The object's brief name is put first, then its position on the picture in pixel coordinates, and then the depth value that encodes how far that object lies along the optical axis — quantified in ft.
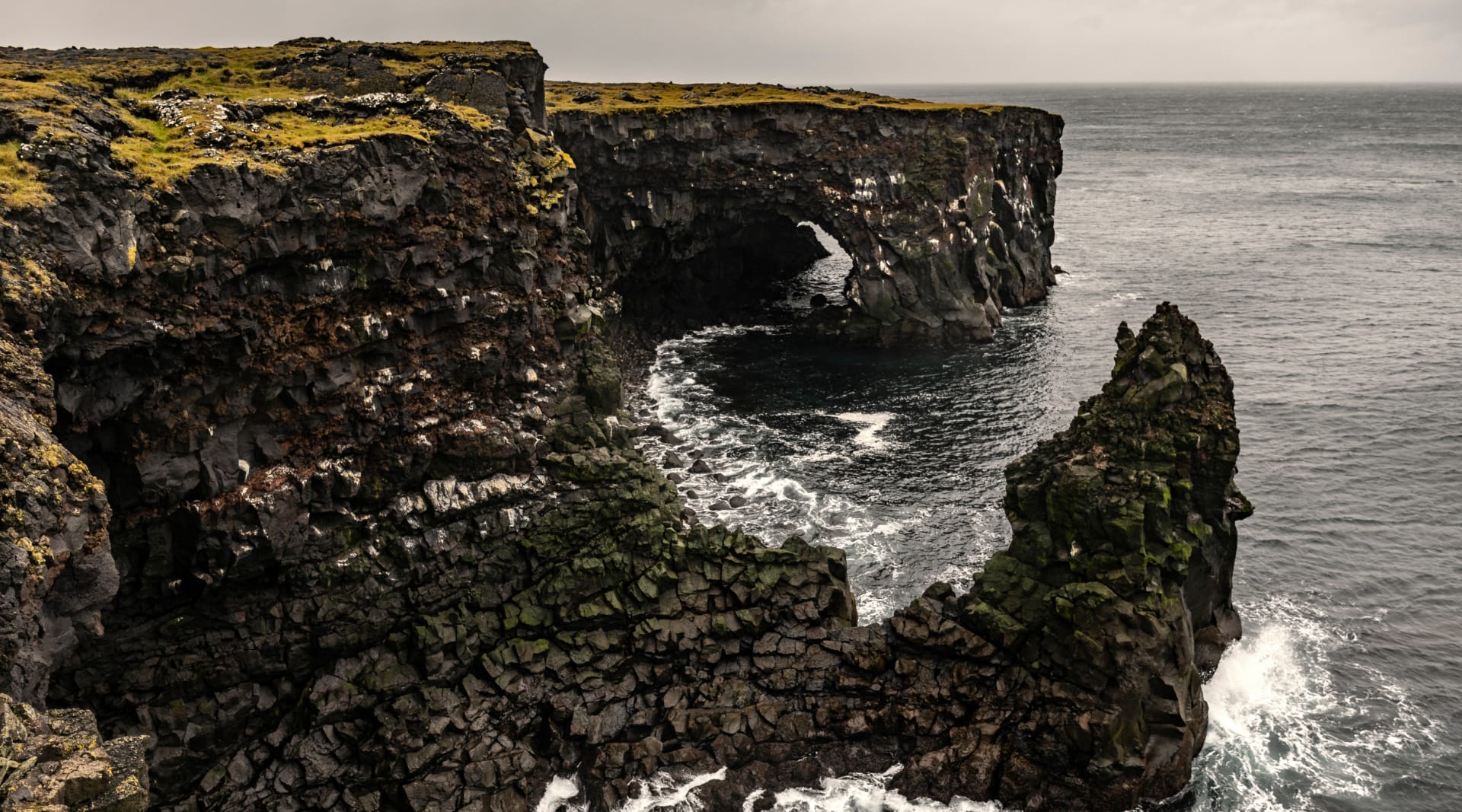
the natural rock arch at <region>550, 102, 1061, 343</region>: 266.36
